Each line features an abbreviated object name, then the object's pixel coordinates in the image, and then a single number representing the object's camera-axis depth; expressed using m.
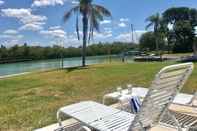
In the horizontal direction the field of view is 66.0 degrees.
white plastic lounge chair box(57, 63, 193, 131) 1.38
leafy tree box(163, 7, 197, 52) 28.48
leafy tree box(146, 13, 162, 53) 23.63
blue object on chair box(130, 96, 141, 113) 2.23
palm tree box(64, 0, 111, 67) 10.18
